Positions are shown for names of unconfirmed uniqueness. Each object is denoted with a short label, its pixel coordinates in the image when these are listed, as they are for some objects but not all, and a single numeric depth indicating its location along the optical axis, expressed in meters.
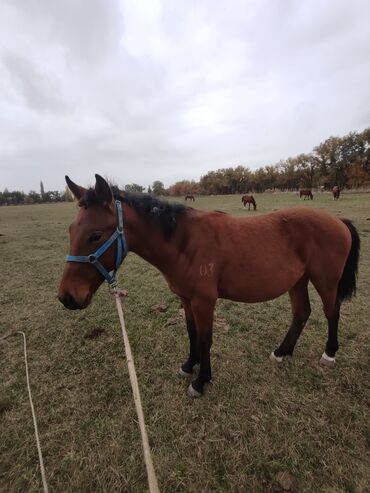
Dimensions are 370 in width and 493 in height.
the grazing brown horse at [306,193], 29.78
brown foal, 1.93
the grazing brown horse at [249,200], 20.69
